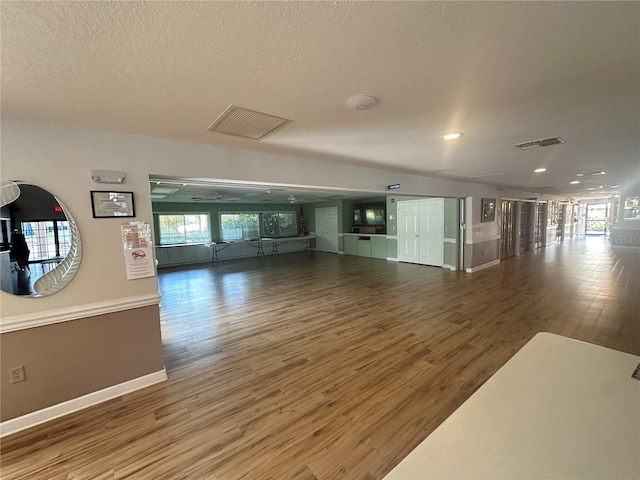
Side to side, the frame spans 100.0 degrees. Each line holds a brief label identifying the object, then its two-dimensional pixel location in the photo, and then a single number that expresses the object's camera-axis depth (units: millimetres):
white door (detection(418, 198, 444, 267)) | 7684
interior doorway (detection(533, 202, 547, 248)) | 10845
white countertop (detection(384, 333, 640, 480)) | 739
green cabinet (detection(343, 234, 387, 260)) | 9531
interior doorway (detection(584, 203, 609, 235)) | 17406
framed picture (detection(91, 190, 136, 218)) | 2336
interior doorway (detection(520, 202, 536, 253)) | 10102
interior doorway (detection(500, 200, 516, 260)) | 8742
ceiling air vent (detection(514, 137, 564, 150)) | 2848
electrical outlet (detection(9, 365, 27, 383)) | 2086
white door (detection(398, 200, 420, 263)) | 8352
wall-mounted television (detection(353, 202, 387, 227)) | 9836
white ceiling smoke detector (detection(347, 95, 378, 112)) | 1774
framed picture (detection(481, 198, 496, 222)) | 7387
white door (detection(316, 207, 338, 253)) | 11291
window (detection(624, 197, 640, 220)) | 10227
